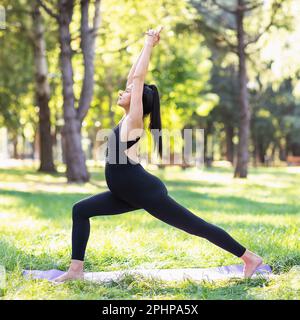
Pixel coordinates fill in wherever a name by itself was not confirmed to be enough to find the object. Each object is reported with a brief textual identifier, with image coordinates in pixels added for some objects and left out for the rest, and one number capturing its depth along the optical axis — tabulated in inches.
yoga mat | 240.8
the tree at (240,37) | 942.4
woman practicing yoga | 220.2
